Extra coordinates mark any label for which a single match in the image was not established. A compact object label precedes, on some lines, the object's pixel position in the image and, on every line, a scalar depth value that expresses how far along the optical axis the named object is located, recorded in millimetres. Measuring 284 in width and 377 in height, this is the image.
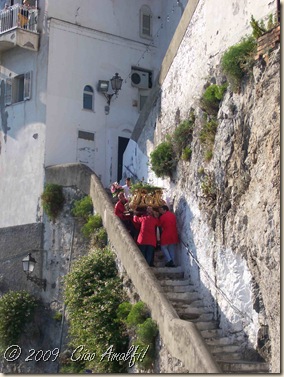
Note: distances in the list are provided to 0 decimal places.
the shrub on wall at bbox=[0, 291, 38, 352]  17797
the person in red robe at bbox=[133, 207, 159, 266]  15133
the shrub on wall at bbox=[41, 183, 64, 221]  19047
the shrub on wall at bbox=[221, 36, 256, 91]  13391
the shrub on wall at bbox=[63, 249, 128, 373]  14312
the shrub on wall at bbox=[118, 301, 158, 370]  13203
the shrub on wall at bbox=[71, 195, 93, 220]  18266
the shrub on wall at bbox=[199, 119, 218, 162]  14391
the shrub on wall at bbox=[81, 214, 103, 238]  17531
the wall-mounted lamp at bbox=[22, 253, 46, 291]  18062
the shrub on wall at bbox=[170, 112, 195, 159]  15681
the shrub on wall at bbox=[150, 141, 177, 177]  16344
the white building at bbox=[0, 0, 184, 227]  20062
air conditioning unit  21741
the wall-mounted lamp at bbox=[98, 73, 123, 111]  20797
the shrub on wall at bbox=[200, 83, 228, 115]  14385
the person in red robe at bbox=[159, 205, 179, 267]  15383
